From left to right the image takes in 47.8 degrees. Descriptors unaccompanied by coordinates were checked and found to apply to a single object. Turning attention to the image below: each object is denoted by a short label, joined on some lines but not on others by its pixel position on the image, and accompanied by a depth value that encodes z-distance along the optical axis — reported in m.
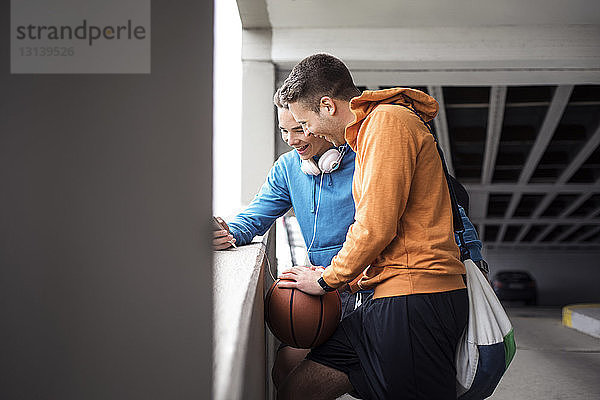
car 25.53
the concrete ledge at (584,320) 9.16
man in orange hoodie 2.21
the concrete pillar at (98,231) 1.17
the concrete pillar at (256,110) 6.89
